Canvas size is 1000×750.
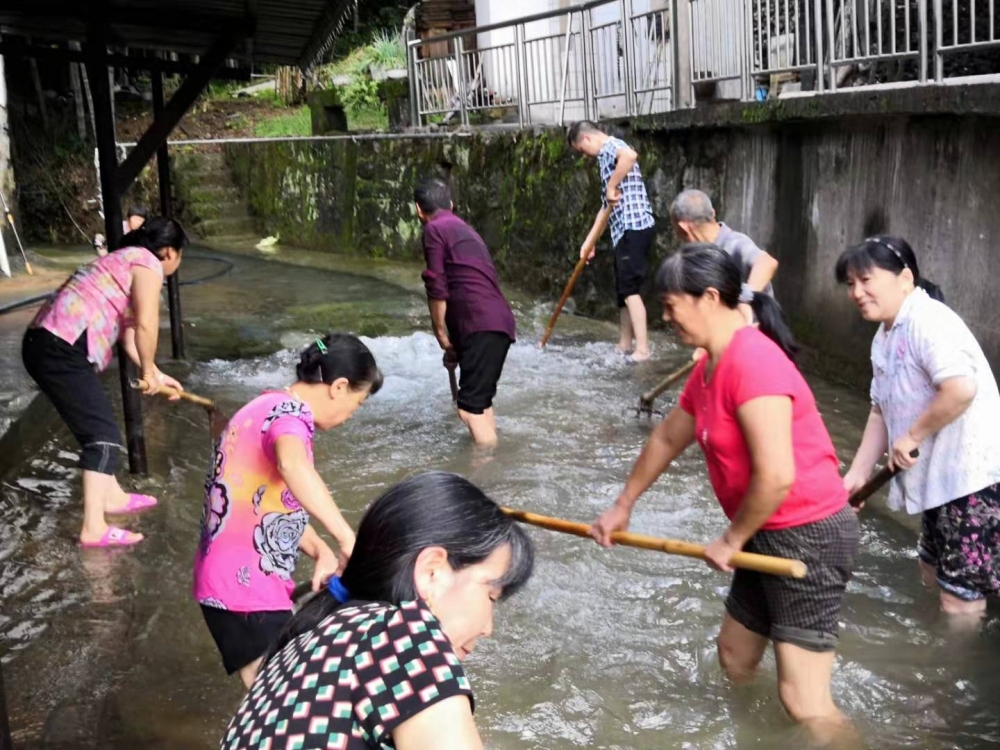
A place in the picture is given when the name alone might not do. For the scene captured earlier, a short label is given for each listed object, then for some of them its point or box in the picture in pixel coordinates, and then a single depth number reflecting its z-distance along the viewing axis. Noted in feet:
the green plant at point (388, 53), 68.67
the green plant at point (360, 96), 61.93
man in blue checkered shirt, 27.78
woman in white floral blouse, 11.43
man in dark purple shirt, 20.44
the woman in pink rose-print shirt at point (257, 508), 9.82
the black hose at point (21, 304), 29.81
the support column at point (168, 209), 25.96
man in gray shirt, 18.04
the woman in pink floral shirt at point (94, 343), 16.10
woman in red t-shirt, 9.07
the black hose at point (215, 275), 41.83
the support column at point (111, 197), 18.12
